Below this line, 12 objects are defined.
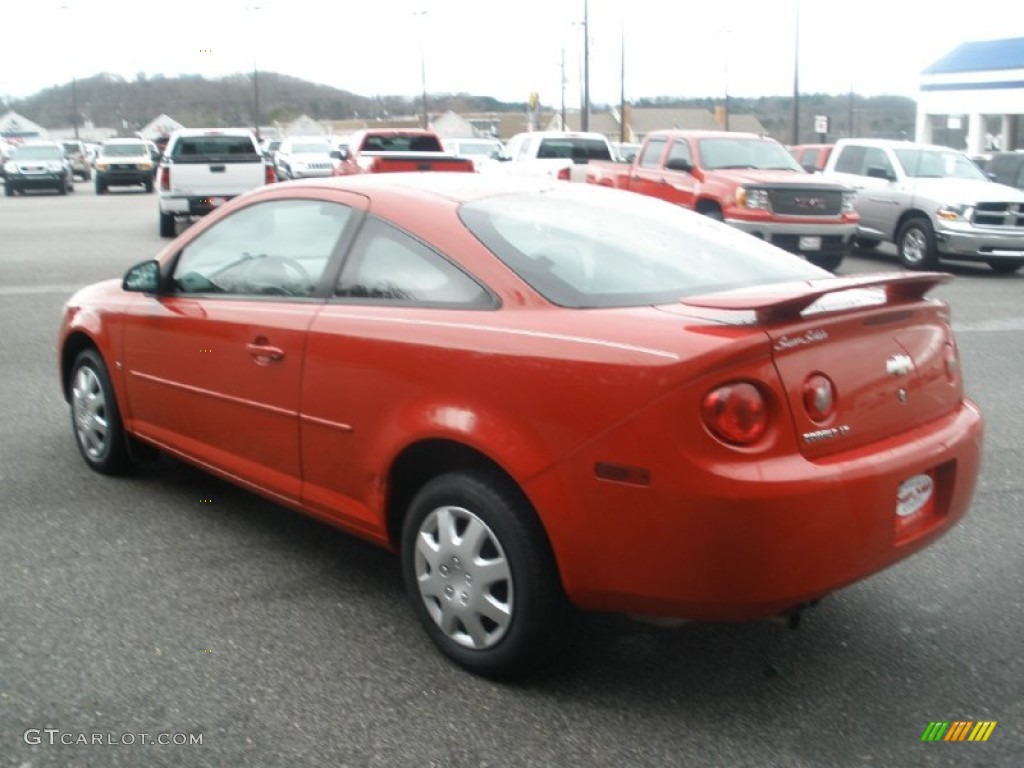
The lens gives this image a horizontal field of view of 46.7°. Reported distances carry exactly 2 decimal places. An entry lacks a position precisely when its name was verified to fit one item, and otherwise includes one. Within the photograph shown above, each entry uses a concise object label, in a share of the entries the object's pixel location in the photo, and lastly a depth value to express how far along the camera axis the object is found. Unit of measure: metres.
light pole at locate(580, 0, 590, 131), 41.75
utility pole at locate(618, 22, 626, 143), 48.56
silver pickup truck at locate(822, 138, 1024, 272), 16.19
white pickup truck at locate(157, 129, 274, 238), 20.86
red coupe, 3.27
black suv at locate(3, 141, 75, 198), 38.50
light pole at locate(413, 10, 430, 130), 72.06
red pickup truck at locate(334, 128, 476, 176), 17.23
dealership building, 46.69
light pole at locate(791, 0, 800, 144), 37.44
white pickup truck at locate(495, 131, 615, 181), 22.67
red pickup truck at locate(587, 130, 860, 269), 15.61
